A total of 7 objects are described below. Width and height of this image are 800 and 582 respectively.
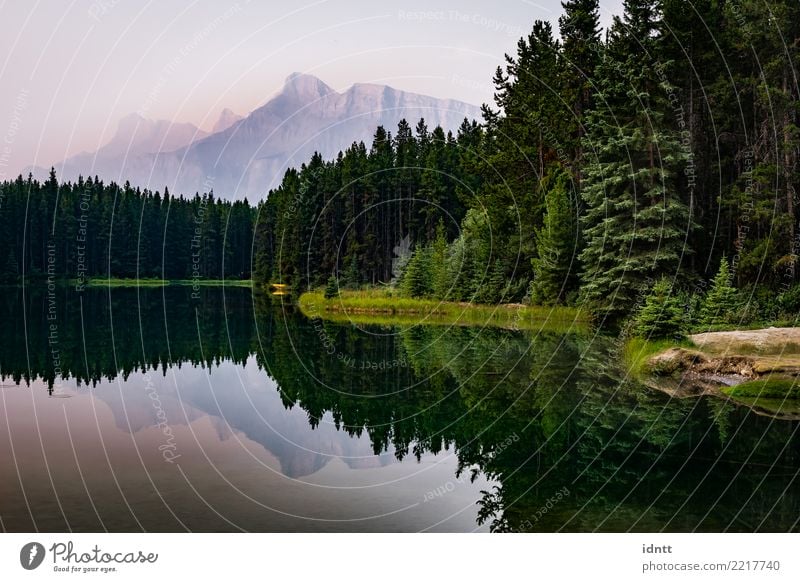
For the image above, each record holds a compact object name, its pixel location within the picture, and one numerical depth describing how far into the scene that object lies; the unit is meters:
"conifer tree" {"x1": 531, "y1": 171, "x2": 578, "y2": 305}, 35.22
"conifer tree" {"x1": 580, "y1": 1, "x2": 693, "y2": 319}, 28.95
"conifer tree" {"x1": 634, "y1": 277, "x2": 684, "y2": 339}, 21.83
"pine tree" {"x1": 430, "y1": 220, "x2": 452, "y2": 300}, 45.91
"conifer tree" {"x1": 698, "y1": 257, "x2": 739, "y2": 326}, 24.36
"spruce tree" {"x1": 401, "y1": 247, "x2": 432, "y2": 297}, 48.22
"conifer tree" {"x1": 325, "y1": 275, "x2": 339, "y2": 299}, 52.38
